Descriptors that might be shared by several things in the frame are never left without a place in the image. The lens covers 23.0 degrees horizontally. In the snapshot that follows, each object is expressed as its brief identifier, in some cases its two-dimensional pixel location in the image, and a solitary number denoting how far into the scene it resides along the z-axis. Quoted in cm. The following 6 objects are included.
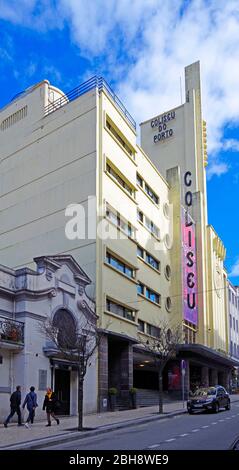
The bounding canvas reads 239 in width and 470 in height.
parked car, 2939
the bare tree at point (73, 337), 2237
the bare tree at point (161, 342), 3232
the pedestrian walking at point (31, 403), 2308
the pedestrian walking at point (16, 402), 2264
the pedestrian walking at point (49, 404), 2273
